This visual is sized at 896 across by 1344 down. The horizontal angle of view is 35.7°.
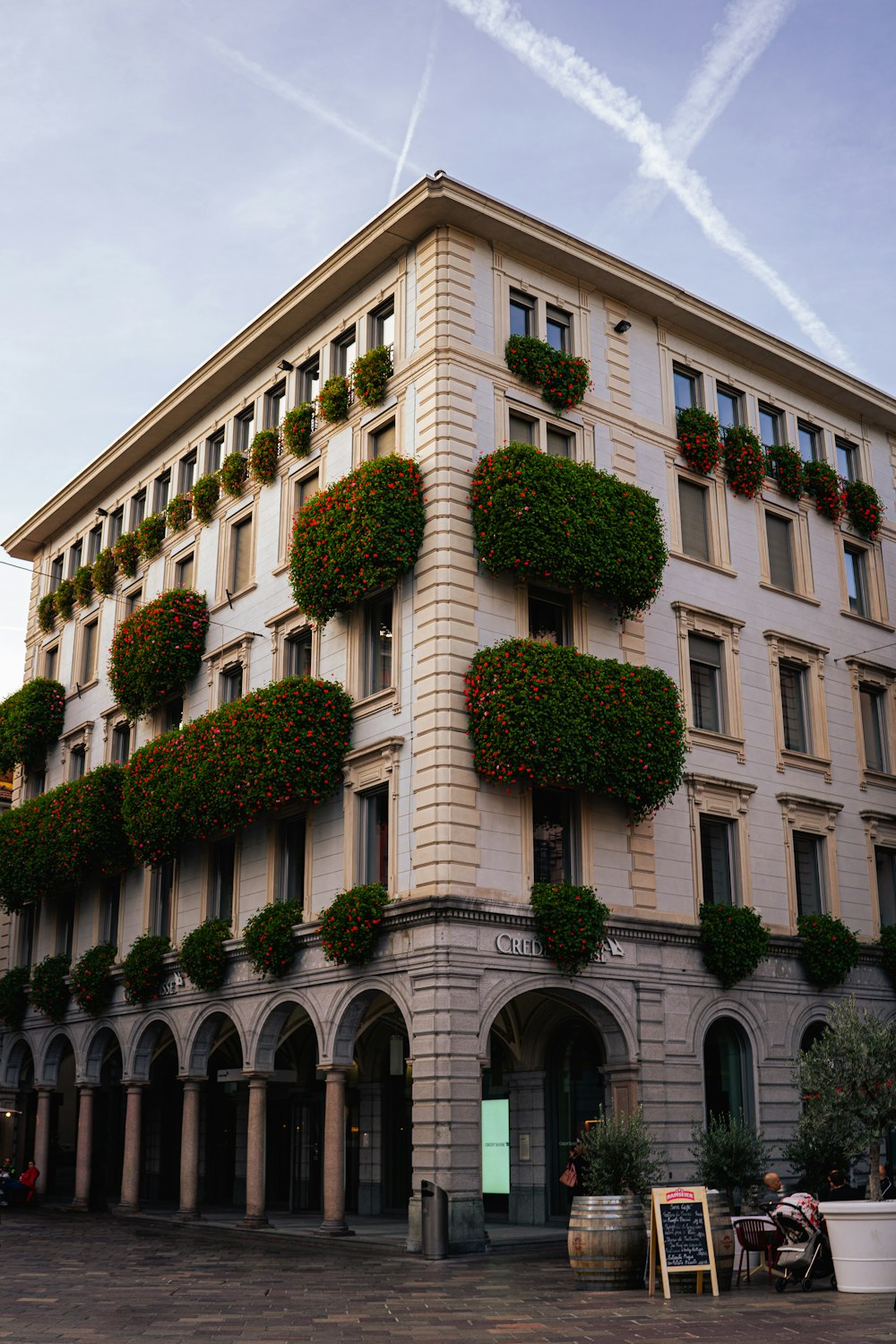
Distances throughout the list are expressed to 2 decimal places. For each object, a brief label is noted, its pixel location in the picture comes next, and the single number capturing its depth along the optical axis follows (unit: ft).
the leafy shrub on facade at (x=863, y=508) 119.55
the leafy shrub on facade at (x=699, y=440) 107.14
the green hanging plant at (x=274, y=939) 94.32
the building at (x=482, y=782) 86.69
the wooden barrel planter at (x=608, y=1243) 62.49
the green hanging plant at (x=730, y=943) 94.84
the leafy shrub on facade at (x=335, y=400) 104.27
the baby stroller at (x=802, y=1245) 60.59
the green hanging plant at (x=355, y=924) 85.56
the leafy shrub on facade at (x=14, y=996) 136.98
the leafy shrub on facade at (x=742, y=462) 110.01
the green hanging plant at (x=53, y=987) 128.67
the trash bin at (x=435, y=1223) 75.82
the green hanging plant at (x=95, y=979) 120.47
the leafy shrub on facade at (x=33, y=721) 141.18
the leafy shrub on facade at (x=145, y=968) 111.75
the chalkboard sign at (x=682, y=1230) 60.08
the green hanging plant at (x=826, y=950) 101.60
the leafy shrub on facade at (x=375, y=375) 100.17
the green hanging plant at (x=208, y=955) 102.37
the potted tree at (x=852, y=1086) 65.67
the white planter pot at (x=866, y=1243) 58.59
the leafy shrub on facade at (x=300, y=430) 108.37
